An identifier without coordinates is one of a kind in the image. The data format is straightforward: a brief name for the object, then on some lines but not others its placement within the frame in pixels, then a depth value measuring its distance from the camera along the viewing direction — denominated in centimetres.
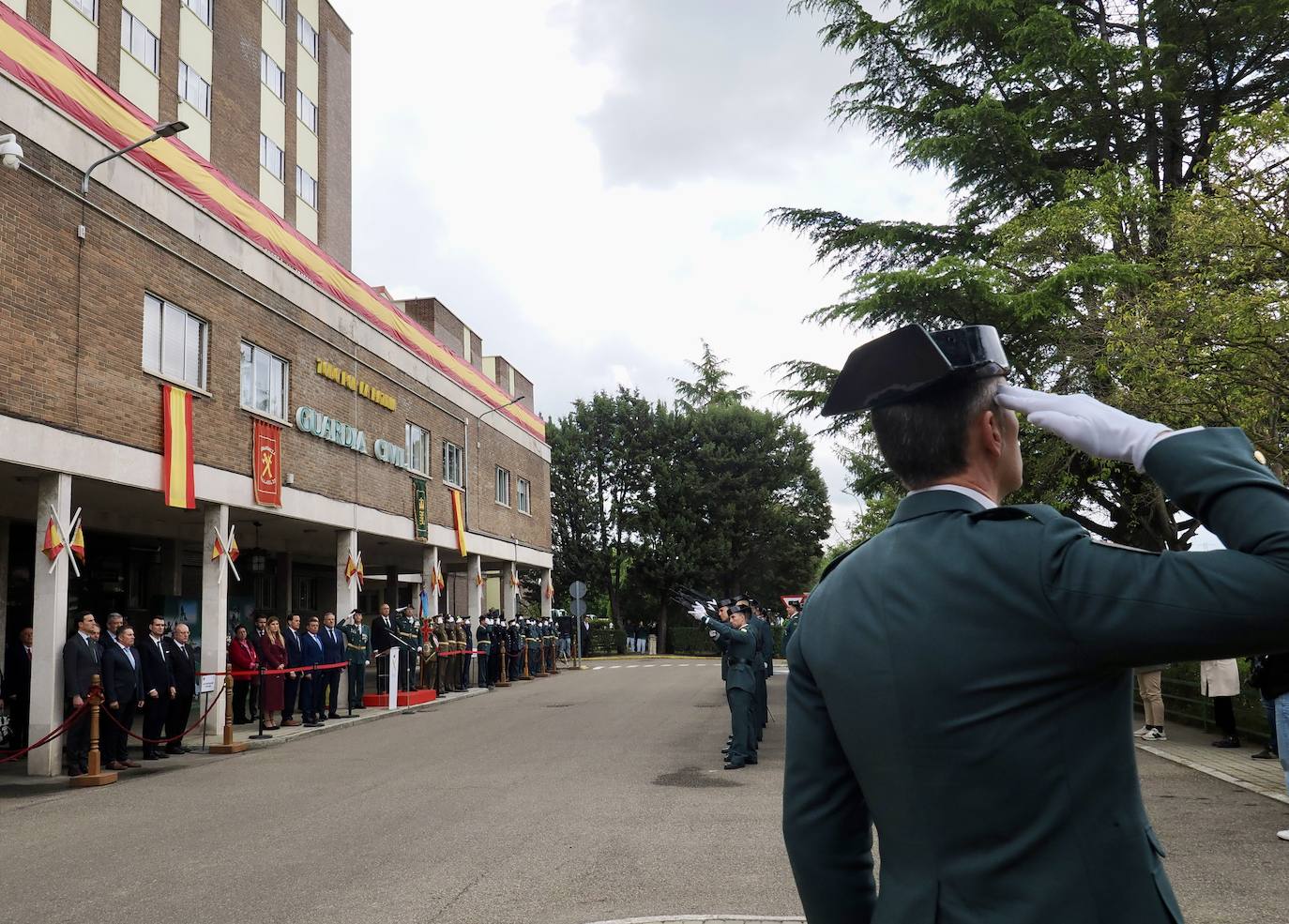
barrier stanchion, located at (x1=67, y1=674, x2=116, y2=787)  1259
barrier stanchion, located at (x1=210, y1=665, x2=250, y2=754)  1546
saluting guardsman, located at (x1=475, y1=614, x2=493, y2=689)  2904
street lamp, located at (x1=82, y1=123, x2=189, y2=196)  1383
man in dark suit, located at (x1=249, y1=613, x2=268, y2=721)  1897
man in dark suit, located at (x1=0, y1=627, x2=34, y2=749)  1556
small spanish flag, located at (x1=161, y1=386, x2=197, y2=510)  1644
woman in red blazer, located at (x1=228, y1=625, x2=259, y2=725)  1880
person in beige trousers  1412
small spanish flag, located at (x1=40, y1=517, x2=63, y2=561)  1352
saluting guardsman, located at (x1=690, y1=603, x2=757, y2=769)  1260
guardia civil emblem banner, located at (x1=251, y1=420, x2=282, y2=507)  1945
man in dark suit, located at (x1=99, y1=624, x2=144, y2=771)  1399
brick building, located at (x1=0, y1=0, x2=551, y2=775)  1391
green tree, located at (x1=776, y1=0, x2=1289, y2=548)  1758
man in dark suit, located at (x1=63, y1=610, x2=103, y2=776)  1319
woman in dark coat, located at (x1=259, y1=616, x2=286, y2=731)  1912
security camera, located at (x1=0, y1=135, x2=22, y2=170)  1298
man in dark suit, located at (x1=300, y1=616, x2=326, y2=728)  1912
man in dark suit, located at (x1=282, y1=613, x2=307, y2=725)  1881
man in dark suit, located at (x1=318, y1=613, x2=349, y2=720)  1994
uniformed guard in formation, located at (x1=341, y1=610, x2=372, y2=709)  2120
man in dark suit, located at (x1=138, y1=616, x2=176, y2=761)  1514
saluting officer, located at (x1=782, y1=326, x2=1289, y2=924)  158
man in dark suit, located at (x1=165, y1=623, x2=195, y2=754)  1600
